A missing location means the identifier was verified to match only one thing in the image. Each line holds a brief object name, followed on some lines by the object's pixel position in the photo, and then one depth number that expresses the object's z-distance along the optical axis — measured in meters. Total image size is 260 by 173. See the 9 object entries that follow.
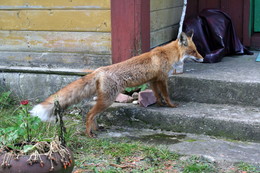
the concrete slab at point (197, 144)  4.44
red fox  4.98
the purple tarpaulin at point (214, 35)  7.00
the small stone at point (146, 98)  5.70
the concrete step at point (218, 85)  5.51
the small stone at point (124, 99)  5.94
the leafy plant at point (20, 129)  3.80
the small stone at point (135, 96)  5.97
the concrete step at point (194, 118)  4.99
